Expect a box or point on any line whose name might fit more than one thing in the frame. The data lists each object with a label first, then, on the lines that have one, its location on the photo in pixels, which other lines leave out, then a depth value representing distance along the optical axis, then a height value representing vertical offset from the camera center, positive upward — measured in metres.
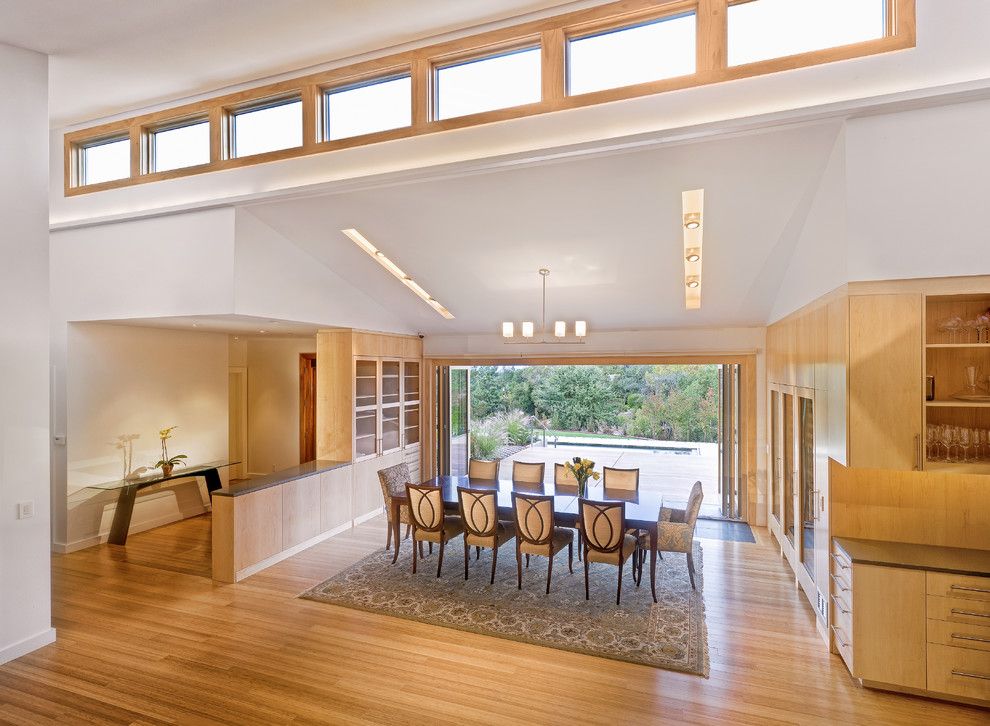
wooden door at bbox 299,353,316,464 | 8.66 -0.73
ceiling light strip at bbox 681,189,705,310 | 4.15 +1.11
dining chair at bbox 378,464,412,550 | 5.55 -1.31
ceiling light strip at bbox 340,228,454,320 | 5.27 +1.09
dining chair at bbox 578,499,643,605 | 4.36 -1.42
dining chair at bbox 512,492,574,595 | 4.62 -1.44
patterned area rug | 3.78 -2.00
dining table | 4.46 -1.33
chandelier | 5.18 +0.37
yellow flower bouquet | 5.12 -1.03
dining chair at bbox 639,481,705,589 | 4.63 -1.49
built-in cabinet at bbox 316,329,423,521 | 6.65 -0.50
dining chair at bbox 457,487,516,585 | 4.82 -1.43
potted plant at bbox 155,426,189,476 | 6.34 -1.16
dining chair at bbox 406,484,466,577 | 5.09 -1.47
